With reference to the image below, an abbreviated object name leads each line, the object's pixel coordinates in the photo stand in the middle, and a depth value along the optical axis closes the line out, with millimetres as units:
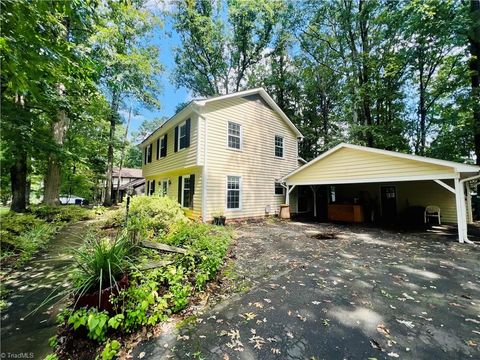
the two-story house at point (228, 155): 10828
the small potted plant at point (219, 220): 10309
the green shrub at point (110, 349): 2454
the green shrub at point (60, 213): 10242
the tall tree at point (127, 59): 11305
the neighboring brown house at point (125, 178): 31542
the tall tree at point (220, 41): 19344
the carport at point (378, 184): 7906
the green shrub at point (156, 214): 7422
